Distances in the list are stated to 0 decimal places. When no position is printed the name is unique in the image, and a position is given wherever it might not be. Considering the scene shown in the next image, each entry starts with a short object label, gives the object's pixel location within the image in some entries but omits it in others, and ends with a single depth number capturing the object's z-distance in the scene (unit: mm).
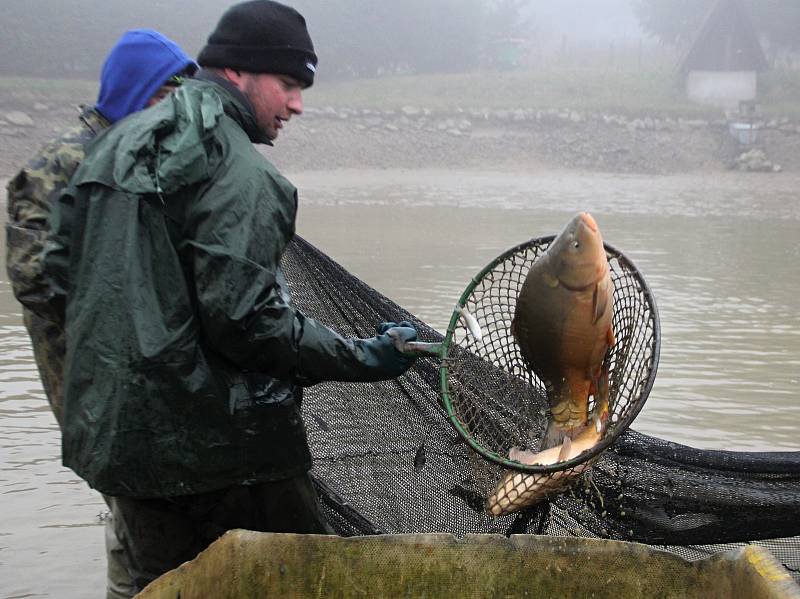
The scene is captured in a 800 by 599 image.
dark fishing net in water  3486
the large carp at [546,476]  3076
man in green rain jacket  2703
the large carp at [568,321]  3123
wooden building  39844
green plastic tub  2824
